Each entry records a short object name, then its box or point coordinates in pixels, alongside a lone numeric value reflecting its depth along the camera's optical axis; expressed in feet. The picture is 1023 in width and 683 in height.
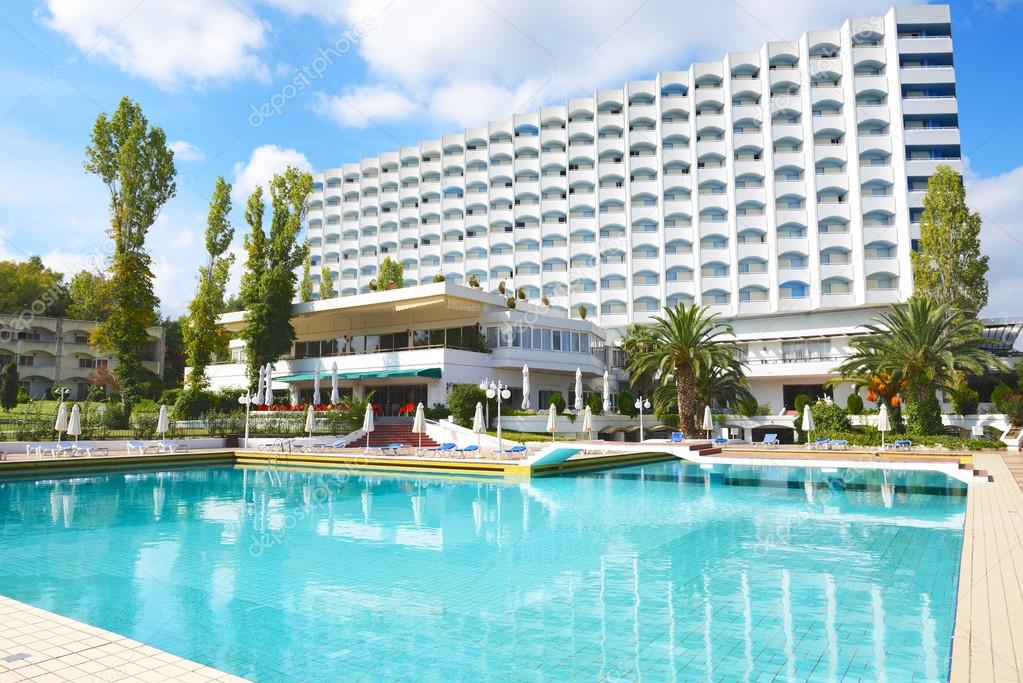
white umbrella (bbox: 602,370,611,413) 117.70
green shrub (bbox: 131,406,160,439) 99.04
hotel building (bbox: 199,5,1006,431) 160.97
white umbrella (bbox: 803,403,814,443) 99.35
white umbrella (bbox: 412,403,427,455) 94.99
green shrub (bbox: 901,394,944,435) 100.89
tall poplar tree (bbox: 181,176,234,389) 136.67
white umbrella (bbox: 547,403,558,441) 94.73
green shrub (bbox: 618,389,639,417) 135.74
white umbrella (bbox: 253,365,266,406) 110.52
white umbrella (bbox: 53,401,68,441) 82.33
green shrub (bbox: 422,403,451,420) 114.42
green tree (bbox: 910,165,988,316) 136.15
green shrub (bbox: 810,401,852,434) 114.21
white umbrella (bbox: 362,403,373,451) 95.96
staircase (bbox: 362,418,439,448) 108.17
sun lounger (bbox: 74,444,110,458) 85.72
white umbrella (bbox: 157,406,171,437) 92.79
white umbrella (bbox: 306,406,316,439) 101.24
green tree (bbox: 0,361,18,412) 150.30
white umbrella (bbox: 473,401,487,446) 87.97
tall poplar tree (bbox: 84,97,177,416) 123.95
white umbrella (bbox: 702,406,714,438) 105.70
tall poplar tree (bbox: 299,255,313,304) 185.57
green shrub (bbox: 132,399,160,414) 124.26
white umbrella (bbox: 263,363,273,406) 109.28
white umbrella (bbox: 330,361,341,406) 120.47
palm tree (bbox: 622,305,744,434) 113.91
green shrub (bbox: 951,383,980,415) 119.75
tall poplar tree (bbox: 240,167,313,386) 135.85
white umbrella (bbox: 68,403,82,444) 81.56
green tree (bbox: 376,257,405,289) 174.70
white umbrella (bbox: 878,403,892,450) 87.30
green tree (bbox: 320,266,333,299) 205.77
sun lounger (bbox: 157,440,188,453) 93.66
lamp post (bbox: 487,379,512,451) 90.96
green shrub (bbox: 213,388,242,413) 126.41
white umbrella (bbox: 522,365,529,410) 109.29
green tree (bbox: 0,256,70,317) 209.15
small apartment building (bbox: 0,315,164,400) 200.13
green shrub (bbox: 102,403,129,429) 99.35
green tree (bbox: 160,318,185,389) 223.30
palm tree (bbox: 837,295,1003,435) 99.19
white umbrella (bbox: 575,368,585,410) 110.11
